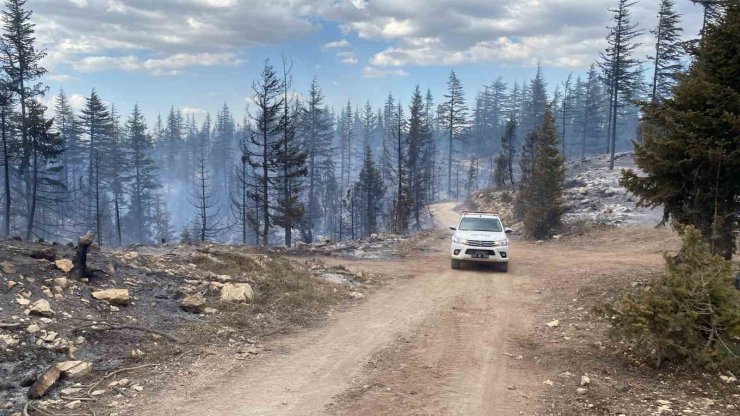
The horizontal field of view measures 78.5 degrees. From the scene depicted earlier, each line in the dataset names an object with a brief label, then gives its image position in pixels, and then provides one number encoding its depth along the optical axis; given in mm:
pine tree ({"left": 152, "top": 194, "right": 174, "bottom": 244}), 66631
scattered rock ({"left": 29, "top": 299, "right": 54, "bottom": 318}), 7039
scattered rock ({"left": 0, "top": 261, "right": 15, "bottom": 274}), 7982
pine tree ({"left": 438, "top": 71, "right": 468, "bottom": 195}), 82125
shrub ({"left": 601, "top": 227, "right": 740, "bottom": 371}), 5707
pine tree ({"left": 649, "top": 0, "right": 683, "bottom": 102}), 41156
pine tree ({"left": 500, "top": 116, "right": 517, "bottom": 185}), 51131
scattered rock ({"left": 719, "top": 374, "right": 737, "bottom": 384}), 5598
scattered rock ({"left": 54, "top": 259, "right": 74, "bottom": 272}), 8688
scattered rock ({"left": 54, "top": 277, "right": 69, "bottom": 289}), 8109
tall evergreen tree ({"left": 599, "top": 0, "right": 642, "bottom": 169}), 42812
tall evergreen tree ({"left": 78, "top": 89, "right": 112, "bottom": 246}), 53656
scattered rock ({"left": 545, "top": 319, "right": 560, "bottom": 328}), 8923
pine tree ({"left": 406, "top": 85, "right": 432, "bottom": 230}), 46531
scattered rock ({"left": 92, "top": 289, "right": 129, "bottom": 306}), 8211
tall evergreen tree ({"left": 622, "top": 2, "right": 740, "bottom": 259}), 8664
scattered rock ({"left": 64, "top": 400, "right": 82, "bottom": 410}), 5230
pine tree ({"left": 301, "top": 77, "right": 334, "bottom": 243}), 61688
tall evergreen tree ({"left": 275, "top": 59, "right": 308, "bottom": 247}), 28078
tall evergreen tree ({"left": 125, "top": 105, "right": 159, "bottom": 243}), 63969
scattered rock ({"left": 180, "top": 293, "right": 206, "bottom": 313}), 8898
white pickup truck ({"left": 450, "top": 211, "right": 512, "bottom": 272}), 15188
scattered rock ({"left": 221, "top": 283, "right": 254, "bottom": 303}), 9758
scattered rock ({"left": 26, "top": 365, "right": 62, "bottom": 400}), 5336
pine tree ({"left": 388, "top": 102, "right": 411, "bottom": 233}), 37000
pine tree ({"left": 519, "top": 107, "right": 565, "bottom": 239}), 26812
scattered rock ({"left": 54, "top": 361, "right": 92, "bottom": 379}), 5914
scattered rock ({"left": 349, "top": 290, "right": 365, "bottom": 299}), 11751
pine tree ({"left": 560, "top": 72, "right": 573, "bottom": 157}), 93888
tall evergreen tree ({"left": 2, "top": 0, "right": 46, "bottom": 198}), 28625
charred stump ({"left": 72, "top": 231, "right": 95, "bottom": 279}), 8766
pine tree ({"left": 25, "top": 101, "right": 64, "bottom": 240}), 29391
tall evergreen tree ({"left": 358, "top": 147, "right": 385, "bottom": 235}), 44469
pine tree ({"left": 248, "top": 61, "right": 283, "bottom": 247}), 27403
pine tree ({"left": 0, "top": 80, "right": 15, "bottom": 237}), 28261
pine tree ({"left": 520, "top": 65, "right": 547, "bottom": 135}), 85750
